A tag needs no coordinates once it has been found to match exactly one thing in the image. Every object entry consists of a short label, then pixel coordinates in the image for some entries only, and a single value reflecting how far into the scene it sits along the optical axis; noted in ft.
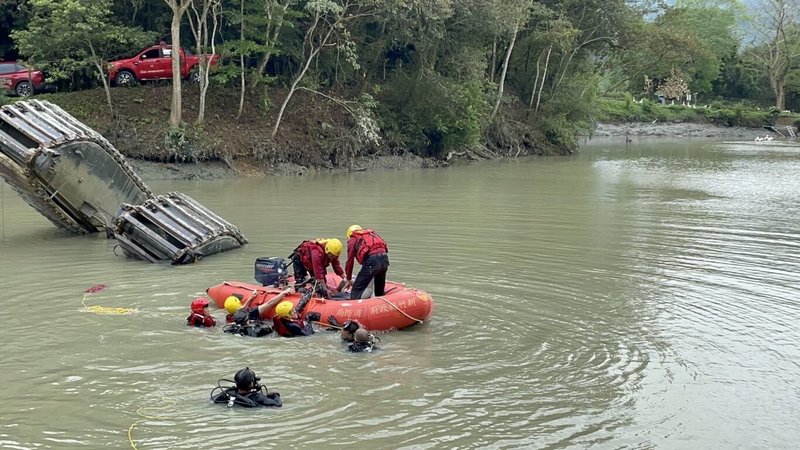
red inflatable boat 34.30
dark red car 102.12
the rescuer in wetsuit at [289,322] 33.45
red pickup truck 102.53
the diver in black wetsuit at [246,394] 25.35
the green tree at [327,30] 102.01
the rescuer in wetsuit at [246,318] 33.58
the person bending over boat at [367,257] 35.40
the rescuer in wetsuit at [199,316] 34.60
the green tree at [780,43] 261.03
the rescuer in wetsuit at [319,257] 36.52
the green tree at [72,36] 90.68
